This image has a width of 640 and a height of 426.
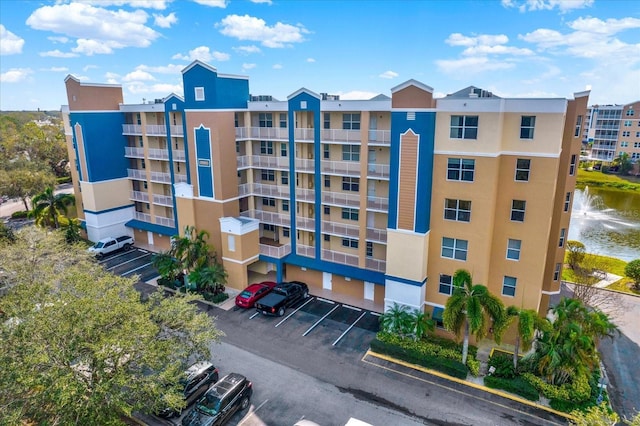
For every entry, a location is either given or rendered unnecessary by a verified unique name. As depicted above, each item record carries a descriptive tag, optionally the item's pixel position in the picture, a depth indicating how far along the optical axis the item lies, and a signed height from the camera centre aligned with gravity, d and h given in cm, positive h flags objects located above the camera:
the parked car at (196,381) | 1861 -1208
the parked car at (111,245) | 3725 -1098
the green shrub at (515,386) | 1944 -1262
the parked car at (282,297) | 2721 -1179
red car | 2820 -1176
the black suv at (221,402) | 1747 -1216
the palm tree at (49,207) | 3962 -776
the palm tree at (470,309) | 1978 -904
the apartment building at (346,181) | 2220 -387
